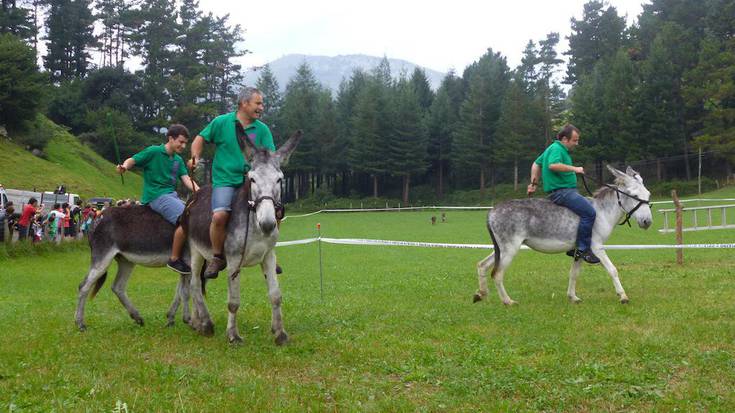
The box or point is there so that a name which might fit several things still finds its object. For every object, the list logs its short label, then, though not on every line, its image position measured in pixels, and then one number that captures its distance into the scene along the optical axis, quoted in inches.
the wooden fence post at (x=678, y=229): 577.3
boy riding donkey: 329.1
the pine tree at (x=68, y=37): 3095.5
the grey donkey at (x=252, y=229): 258.1
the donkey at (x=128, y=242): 328.2
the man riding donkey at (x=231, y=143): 286.0
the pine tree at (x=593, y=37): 3486.7
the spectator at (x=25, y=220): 885.8
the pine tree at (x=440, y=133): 3388.3
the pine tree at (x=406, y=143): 3154.5
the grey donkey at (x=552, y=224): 383.2
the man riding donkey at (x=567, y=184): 379.2
